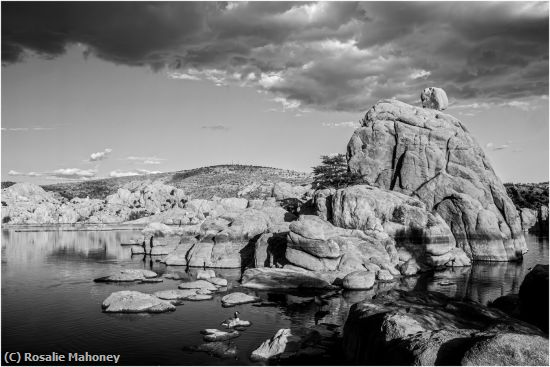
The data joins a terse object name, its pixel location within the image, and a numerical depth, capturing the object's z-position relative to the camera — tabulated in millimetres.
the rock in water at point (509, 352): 16953
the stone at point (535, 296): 30081
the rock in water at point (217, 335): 35281
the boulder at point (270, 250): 64750
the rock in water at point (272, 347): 31266
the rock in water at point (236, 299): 47188
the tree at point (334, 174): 93188
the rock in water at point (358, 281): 54938
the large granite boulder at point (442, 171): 80562
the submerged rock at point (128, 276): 60125
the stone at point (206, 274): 60875
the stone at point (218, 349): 31864
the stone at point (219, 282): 56844
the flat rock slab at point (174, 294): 48884
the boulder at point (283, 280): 56312
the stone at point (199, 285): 53812
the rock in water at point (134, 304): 43375
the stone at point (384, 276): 61094
